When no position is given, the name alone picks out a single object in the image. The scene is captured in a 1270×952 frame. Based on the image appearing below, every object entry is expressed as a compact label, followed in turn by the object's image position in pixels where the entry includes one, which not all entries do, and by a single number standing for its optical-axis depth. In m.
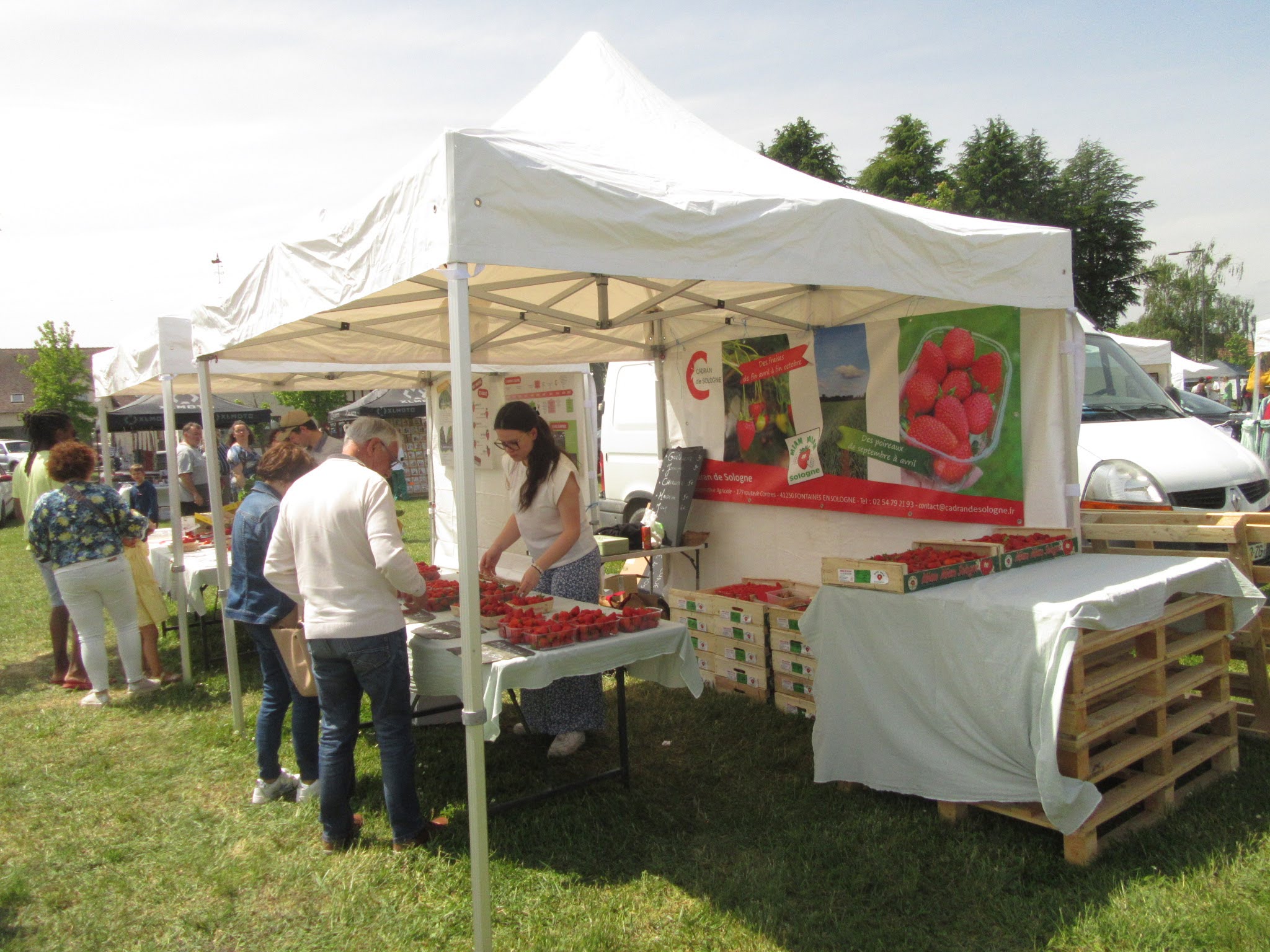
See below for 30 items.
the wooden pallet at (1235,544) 4.10
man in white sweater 3.09
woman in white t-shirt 4.06
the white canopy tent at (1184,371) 21.19
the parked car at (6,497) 20.22
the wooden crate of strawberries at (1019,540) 4.05
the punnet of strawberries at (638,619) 3.60
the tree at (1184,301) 63.88
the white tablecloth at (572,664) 3.13
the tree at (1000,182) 31.30
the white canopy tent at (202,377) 4.93
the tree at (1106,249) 32.09
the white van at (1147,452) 5.75
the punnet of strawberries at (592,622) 3.46
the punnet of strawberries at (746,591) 5.43
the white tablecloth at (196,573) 6.04
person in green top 6.09
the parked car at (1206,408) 9.87
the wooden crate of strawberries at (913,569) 3.44
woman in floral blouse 5.35
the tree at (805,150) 30.39
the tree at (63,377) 29.03
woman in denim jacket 3.80
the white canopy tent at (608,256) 2.62
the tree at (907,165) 30.94
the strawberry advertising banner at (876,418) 4.66
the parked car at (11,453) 25.02
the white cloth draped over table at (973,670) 3.02
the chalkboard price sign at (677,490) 6.52
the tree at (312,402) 23.88
